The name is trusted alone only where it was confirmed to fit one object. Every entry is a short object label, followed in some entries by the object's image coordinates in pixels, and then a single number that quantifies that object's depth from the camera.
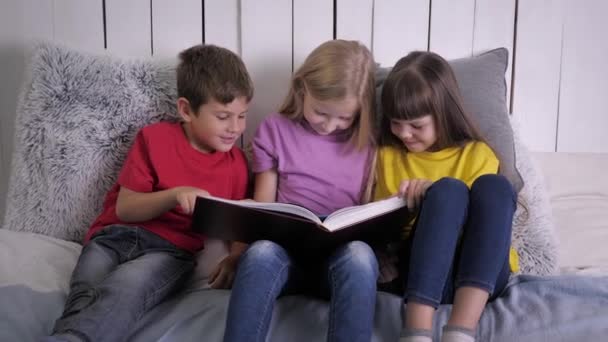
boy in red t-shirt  2.45
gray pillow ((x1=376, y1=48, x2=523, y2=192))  2.60
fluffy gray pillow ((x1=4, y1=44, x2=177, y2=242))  2.66
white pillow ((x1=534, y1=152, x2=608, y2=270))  2.66
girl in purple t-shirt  2.57
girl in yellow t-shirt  2.33
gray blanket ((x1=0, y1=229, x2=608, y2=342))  2.32
